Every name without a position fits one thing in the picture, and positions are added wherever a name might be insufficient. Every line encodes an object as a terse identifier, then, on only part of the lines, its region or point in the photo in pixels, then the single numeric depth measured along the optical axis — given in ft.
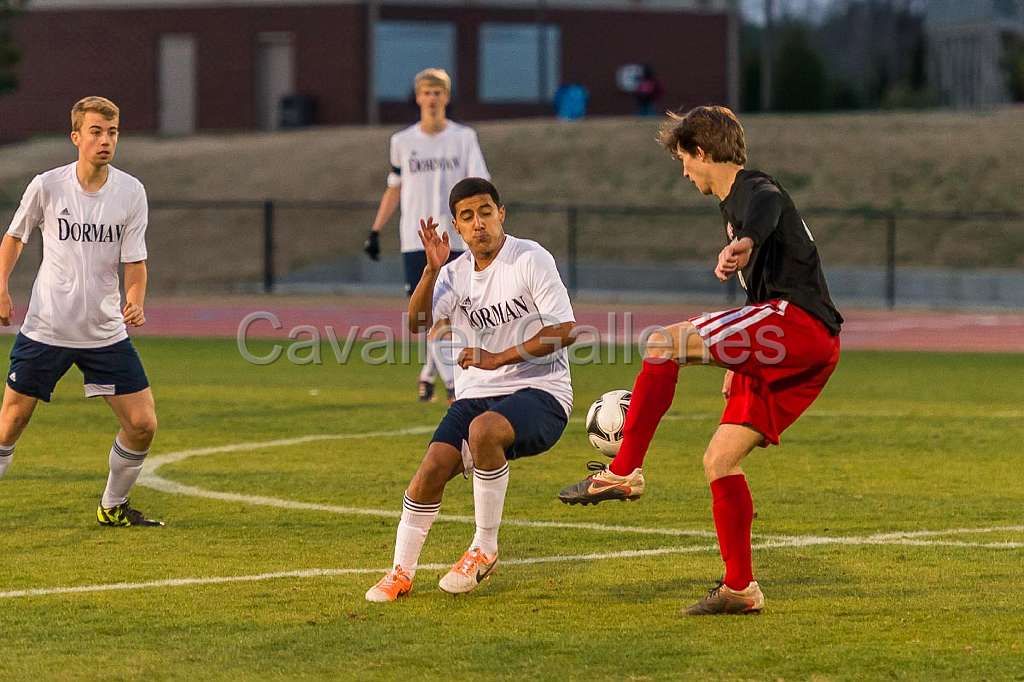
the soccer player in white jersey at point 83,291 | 56.54
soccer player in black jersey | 44.45
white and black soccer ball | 50.24
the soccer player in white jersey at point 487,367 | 47.67
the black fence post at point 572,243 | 192.75
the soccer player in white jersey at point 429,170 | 90.99
